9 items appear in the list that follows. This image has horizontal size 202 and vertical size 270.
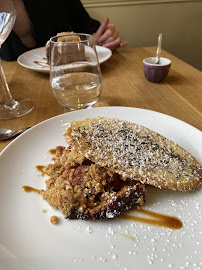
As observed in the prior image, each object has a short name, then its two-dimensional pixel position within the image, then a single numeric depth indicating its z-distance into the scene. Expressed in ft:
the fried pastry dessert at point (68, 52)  0.92
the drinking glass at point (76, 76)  0.97
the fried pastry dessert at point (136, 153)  0.62
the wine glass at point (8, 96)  0.93
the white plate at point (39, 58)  1.46
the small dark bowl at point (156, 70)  1.31
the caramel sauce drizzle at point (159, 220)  0.56
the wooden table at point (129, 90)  1.07
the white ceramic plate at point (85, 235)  0.48
